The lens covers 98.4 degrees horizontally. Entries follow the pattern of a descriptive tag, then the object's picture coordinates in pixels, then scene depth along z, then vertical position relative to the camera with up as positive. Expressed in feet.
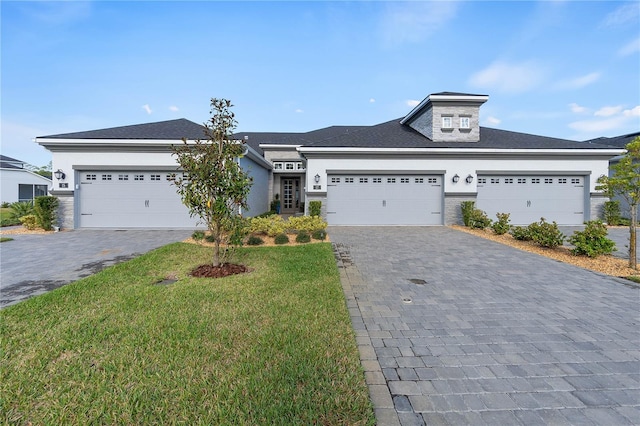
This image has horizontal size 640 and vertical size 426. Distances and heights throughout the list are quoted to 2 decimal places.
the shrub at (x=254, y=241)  29.43 -3.77
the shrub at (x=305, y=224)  33.30 -2.12
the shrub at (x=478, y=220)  38.69 -1.51
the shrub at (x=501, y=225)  34.09 -2.01
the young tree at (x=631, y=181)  20.70 +2.32
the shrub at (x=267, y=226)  31.42 -2.33
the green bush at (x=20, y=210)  46.47 -1.33
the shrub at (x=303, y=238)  30.86 -3.54
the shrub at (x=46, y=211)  36.40 -1.13
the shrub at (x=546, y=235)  26.58 -2.48
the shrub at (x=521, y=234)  29.81 -2.70
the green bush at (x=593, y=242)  23.26 -2.65
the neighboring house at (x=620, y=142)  50.52 +16.75
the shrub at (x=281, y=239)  30.12 -3.62
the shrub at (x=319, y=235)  32.04 -3.31
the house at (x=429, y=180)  42.45 +4.57
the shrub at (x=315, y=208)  42.55 -0.21
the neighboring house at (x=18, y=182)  78.69 +6.06
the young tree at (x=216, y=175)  18.22 +2.04
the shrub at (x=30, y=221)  37.19 -2.54
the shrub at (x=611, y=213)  43.56 -0.32
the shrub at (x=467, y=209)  41.83 -0.03
